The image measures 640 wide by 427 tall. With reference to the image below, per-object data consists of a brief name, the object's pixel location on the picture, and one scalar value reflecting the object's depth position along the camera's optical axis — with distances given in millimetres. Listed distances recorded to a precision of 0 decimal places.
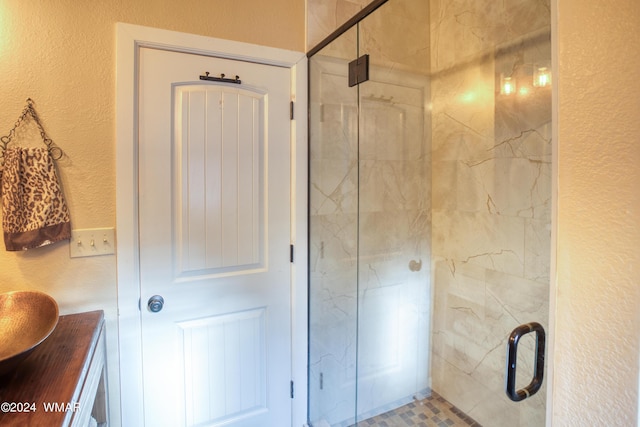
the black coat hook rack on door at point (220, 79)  1584
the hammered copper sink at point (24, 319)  1043
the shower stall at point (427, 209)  1653
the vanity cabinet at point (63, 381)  810
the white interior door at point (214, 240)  1528
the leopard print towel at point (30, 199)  1263
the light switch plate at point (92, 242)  1414
